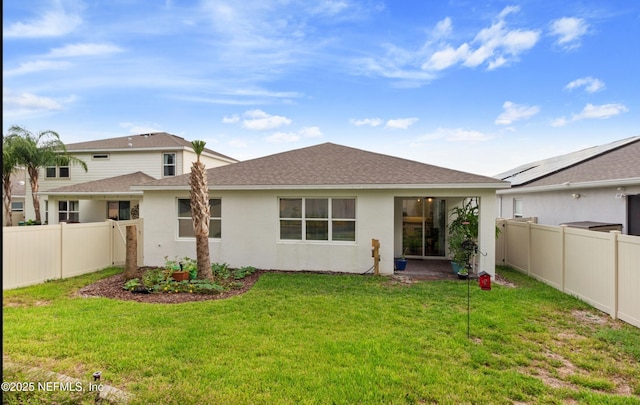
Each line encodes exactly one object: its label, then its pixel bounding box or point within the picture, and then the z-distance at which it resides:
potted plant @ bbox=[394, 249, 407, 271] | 9.91
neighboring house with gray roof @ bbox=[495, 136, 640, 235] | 9.09
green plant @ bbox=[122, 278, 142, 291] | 7.54
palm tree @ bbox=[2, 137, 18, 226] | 16.52
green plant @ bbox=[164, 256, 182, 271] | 8.30
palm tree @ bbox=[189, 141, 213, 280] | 8.22
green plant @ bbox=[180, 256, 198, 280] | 8.30
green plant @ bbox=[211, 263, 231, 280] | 8.66
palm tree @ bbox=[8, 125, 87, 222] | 16.91
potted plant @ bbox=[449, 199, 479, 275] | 8.85
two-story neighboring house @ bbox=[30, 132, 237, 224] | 17.16
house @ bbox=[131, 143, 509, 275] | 9.04
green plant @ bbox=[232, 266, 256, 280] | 8.75
